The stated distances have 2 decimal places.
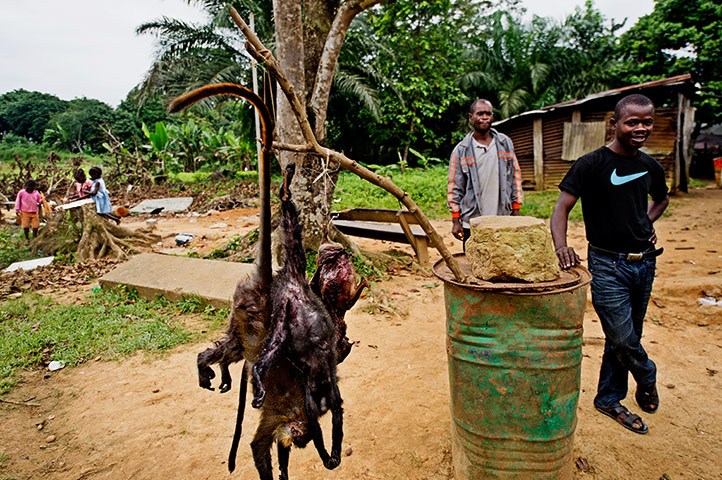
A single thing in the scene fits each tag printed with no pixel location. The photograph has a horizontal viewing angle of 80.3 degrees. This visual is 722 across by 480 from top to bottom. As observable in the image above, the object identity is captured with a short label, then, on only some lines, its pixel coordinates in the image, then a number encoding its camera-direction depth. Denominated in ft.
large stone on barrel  6.41
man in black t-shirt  8.41
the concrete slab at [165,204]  42.55
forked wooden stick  4.51
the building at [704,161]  58.18
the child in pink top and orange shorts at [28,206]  29.32
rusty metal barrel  6.35
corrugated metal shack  37.93
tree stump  23.58
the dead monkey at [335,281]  5.30
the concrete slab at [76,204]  26.42
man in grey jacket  12.17
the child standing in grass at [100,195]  28.17
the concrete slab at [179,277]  16.38
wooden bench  18.15
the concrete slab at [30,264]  22.24
